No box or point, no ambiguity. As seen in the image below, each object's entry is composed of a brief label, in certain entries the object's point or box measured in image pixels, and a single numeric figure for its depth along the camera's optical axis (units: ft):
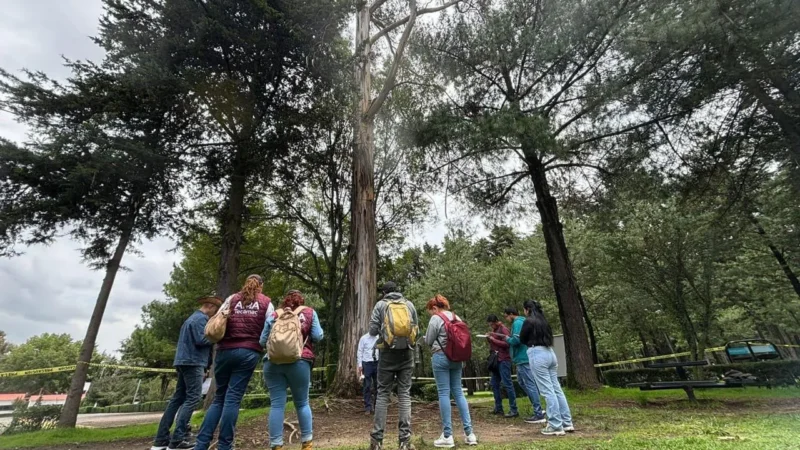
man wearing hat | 14.93
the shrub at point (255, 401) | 45.44
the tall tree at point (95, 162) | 27.81
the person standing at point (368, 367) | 22.94
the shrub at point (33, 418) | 31.93
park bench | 20.53
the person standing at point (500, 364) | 21.49
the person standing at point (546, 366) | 15.38
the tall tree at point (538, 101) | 26.30
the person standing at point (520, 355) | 20.45
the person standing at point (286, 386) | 11.66
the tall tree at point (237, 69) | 31.42
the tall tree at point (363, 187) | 26.58
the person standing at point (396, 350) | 12.80
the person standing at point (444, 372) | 13.73
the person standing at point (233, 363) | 11.73
